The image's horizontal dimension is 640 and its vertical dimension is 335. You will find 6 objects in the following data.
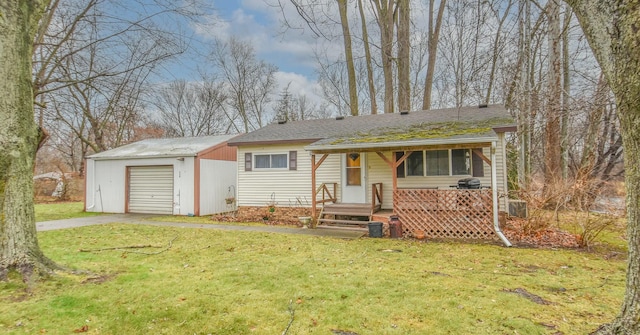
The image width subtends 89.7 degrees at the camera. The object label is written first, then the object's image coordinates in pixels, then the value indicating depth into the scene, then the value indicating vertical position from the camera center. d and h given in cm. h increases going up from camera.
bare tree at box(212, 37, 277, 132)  2839 +861
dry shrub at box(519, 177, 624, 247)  665 -64
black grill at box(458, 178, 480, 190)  865 -16
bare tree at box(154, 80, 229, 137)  3034 +668
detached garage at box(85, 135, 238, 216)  1273 +10
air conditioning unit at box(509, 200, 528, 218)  1067 -107
